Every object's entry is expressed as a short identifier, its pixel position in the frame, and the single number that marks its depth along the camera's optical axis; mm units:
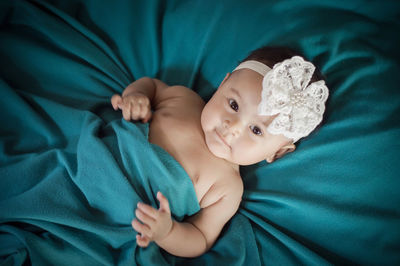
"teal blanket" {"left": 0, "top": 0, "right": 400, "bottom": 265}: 486
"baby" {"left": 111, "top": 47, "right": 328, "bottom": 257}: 462
